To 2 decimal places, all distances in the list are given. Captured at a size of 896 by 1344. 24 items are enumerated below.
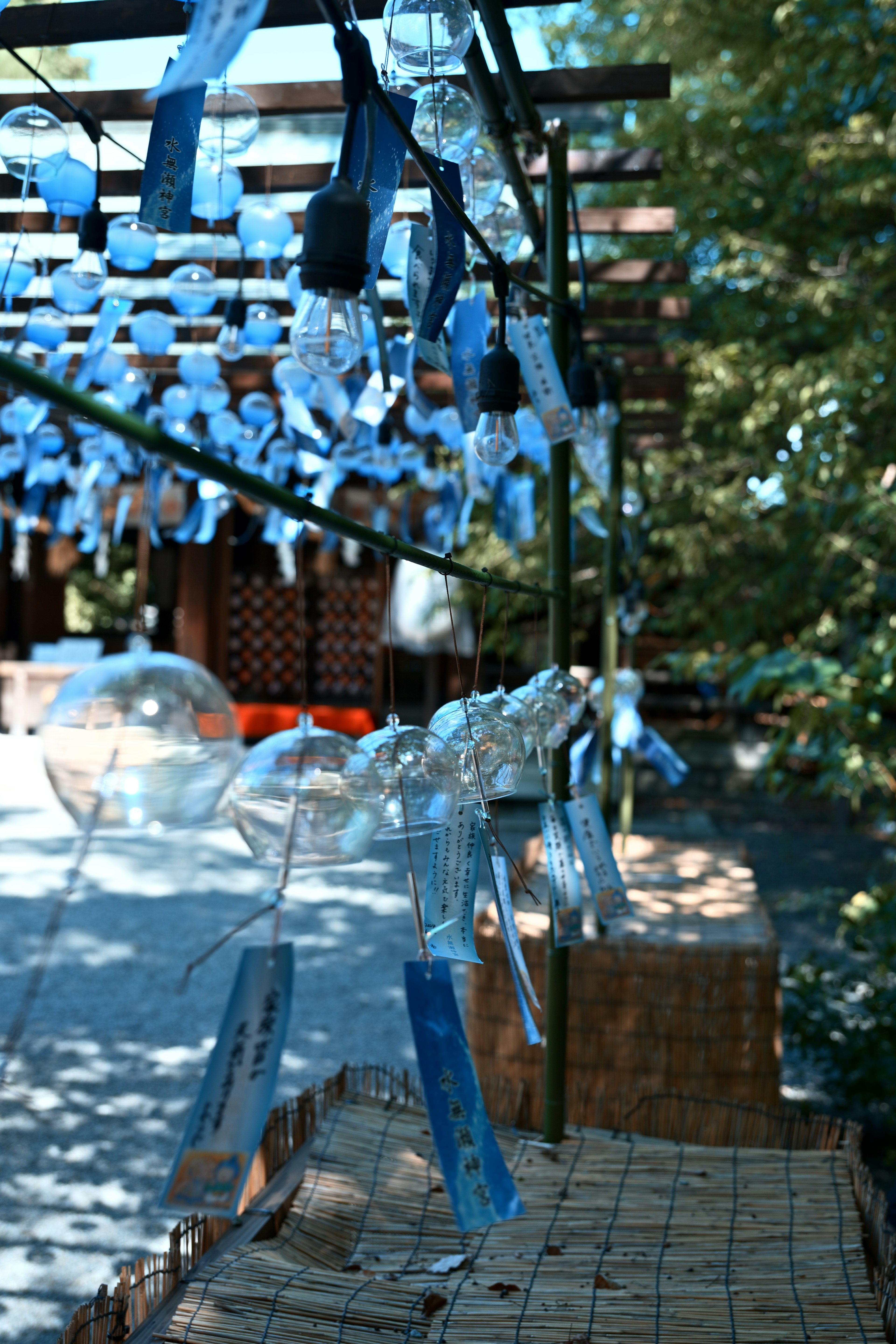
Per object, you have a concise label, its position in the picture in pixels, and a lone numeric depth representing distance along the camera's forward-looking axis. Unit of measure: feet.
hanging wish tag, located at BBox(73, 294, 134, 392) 7.93
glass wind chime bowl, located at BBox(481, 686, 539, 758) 4.53
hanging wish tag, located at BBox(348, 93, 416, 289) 3.80
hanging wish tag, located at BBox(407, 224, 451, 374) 4.71
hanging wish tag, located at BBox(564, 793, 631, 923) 6.21
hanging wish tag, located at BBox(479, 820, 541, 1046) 4.16
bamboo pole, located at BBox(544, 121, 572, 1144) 6.31
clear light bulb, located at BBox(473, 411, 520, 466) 4.26
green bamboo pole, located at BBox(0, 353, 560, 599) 1.98
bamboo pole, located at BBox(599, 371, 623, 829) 10.93
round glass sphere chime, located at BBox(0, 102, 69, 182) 5.82
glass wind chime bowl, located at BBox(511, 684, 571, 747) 5.14
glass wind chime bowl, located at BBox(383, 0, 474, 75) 4.13
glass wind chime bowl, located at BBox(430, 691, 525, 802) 4.00
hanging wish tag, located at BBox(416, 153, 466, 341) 4.33
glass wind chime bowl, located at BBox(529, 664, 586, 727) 5.43
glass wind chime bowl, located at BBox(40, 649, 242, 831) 2.48
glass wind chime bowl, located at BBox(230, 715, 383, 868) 2.88
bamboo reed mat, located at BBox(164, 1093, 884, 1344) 4.44
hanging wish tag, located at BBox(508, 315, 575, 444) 5.74
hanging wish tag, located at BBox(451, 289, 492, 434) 5.37
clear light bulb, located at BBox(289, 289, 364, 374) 2.78
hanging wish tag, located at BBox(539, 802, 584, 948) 5.92
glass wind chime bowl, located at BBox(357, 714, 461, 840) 3.41
